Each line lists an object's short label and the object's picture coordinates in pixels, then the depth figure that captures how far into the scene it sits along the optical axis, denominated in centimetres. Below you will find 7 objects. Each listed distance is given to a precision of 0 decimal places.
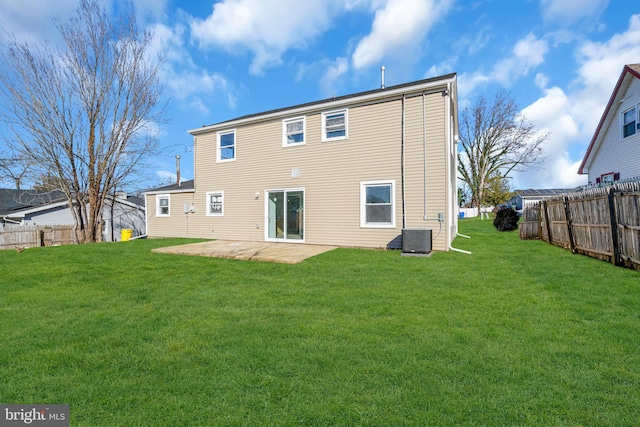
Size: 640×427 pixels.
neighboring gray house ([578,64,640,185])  1252
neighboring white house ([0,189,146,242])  1877
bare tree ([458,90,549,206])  2945
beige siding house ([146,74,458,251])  898
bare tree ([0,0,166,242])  1335
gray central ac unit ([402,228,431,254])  802
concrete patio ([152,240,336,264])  782
